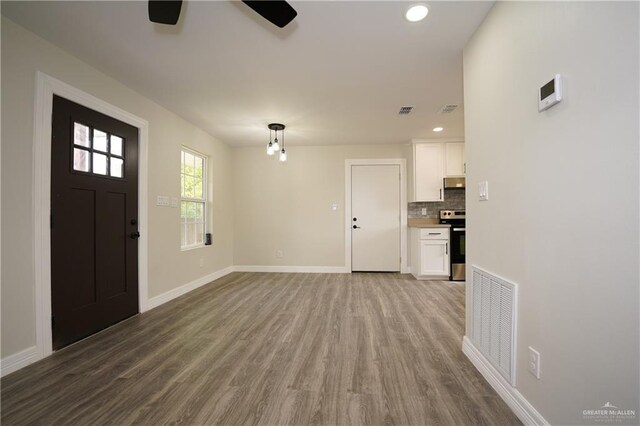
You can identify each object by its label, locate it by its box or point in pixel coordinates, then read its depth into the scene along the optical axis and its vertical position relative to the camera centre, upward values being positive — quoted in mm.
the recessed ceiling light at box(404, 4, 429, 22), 1759 +1295
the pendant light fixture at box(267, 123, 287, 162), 3949 +1242
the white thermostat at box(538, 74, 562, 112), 1176 +523
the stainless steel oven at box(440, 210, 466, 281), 4574 -675
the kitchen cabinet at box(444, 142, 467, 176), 4840 +945
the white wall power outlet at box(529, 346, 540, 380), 1339 -735
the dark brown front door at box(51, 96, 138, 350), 2236 -96
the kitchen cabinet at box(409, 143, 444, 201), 4852 +719
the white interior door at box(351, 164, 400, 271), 5207 -149
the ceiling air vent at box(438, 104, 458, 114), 3397 +1307
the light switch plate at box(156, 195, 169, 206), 3369 +135
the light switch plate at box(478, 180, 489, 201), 1838 +148
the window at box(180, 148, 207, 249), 4035 +201
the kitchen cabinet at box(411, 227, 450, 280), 4617 -691
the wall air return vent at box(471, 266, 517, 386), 1535 -665
